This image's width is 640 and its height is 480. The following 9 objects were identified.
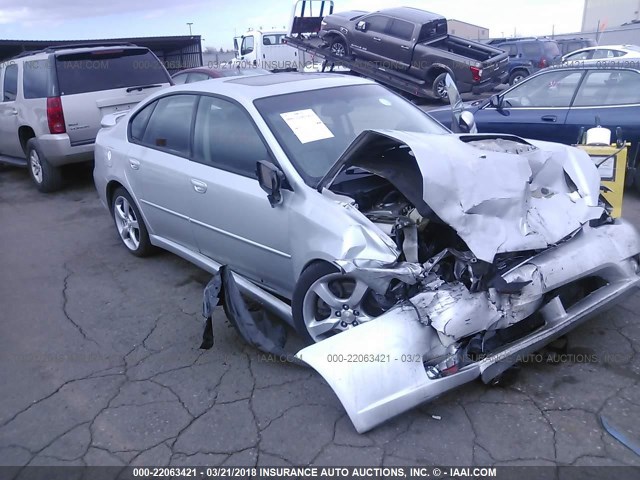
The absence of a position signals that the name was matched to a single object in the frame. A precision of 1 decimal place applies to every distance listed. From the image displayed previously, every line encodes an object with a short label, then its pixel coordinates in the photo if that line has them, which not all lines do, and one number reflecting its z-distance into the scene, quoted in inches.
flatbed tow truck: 536.1
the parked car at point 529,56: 722.8
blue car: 230.5
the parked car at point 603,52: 550.0
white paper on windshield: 140.0
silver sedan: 105.2
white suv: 280.4
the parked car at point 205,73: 428.1
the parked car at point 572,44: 808.9
